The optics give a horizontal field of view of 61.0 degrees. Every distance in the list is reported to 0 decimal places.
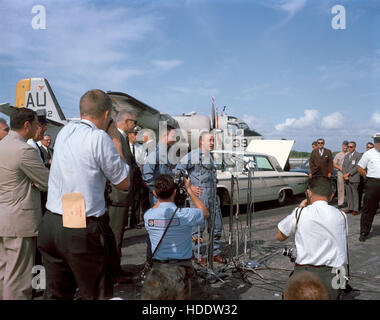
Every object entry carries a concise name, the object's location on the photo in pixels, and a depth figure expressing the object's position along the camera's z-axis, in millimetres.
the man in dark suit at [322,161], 9164
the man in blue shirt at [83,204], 1982
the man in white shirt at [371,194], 5852
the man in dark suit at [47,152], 4805
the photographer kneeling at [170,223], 2832
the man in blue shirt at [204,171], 4555
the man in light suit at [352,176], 8703
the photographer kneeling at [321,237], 2584
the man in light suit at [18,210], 2699
